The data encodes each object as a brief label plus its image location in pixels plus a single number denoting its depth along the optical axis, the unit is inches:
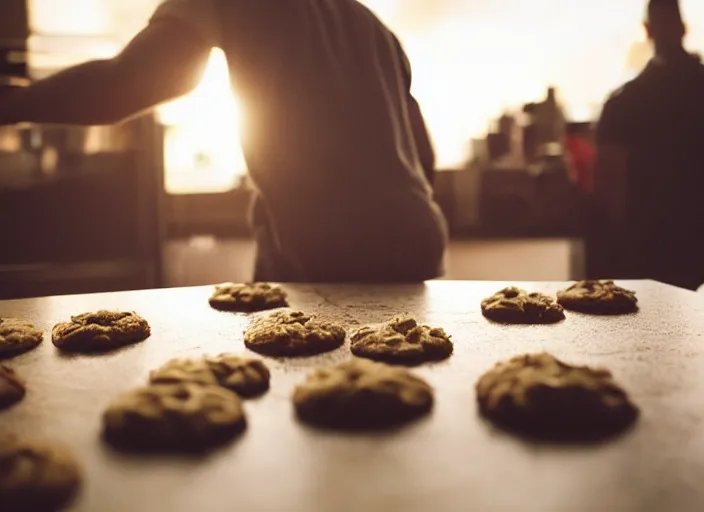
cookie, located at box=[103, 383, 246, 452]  24.3
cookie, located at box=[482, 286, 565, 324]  42.6
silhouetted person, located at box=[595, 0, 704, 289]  89.0
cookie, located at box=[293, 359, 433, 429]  26.5
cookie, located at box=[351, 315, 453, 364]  34.8
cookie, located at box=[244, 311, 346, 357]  36.1
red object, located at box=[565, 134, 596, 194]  126.9
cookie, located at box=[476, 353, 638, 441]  25.6
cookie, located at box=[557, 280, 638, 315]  44.8
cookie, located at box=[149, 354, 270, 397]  29.1
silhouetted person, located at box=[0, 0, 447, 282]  54.2
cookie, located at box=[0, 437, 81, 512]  19.9
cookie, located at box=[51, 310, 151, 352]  37.0
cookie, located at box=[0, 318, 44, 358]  35.8
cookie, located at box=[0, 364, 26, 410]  28.1
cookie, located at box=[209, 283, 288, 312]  46.9
